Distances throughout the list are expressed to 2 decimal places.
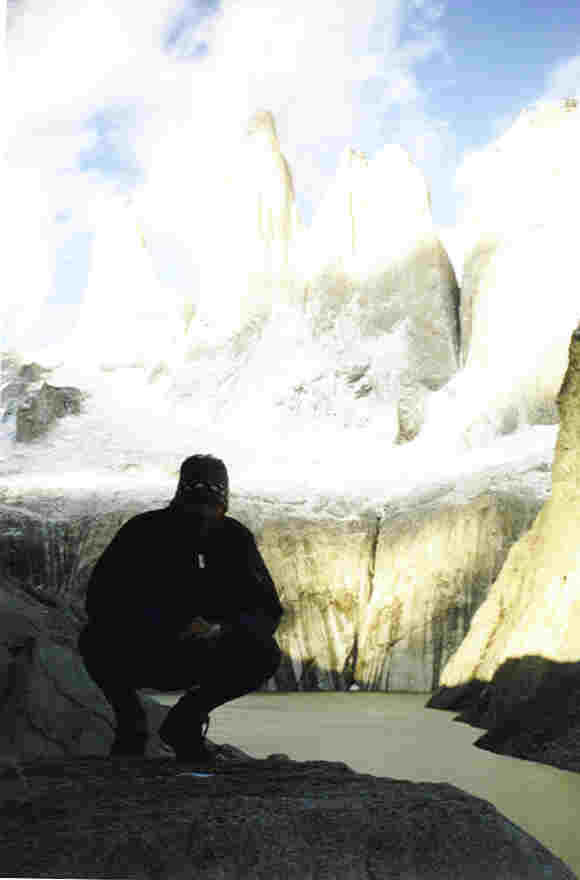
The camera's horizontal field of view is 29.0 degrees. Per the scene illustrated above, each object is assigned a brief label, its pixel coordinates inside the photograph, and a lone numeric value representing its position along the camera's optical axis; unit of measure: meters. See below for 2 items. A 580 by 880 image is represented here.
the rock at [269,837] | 1.83
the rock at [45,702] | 3.12
